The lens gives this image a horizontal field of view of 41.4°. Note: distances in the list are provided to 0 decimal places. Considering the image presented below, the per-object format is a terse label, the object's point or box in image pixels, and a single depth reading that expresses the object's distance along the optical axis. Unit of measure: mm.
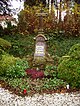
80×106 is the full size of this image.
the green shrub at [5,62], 2722
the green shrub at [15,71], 2699
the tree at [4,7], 4991
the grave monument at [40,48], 3161
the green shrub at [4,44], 3546
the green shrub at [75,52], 2599
